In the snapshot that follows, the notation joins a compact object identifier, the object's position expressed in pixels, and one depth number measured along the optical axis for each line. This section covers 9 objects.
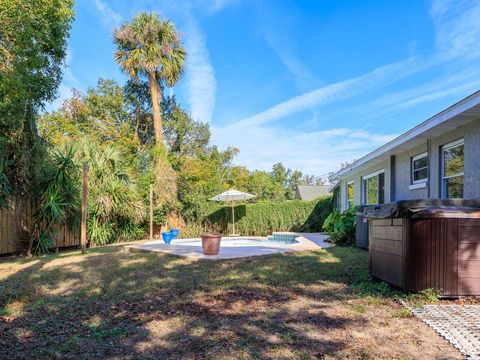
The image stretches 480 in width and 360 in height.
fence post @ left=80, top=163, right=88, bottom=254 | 8.95
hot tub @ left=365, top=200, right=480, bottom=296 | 4.39
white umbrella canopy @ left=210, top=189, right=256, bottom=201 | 16.97
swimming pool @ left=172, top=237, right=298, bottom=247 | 13.05
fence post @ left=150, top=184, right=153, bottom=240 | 14.47
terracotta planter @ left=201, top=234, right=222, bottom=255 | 8.50
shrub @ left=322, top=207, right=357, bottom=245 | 10.62
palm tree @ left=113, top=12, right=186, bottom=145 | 18.86
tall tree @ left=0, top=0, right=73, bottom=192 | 6.69
